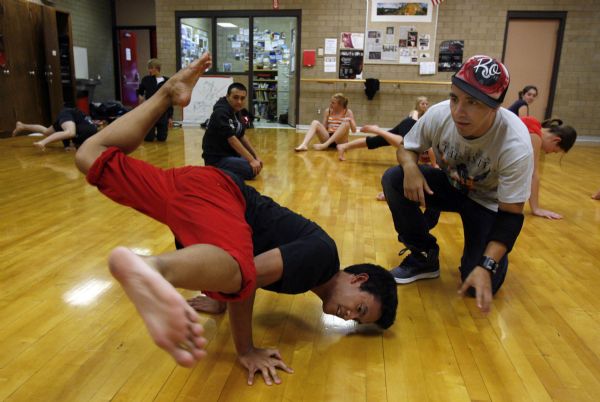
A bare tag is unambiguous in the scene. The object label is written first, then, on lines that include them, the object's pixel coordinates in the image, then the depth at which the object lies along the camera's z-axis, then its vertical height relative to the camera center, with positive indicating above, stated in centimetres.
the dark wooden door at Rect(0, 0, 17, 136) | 666 +12
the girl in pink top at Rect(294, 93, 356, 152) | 621 -53
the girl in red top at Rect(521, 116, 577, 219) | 286 -25
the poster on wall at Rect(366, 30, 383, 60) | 841 +80
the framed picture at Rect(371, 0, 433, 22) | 822 +140
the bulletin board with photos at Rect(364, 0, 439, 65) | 825 +105
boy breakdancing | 89 -41
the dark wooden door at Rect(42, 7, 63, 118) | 745 +26
